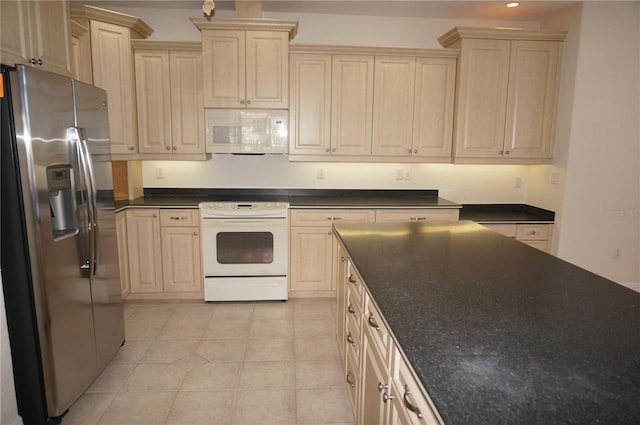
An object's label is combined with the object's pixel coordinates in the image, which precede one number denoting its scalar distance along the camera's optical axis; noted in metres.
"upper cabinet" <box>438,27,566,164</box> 3.46
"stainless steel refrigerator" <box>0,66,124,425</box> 1.68
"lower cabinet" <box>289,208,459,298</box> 3.48
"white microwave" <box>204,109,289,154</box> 3.45
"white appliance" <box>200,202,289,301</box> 3.37
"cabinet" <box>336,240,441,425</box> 1.01
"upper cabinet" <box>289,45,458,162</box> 3.49
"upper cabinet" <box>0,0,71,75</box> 1.71
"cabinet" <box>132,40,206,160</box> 3.41
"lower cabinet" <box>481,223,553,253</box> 3.53
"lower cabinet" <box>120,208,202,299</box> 3.37
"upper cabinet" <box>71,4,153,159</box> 3.14
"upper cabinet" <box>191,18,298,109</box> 3.31
